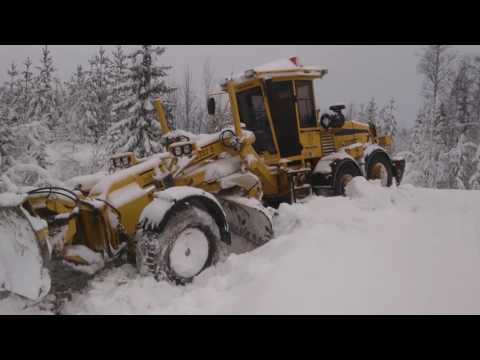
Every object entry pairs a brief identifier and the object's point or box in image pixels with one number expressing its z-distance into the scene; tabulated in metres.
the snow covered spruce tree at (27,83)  38.27
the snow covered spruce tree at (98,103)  39.78
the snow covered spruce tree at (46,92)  40.19
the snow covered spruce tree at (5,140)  10.37
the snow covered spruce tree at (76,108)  43.20
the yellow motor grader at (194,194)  3.77
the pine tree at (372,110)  55.79
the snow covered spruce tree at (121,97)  16.56
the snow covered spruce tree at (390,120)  46.00
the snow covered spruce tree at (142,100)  16.27
